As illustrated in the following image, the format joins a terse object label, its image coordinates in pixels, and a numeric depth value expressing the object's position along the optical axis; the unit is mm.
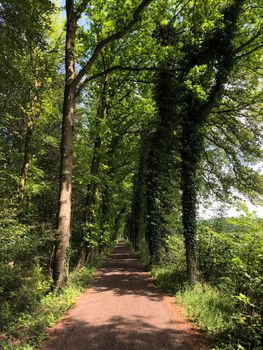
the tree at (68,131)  9539
